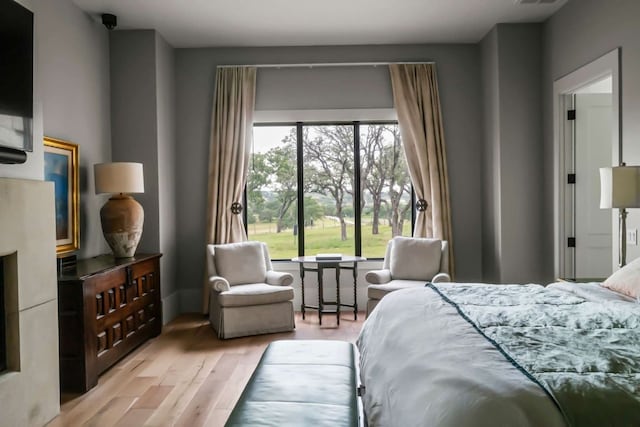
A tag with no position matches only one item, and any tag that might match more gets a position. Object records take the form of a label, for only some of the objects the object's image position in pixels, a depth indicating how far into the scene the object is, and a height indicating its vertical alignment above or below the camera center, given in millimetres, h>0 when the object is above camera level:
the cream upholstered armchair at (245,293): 4602 -754
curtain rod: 5562 +1595
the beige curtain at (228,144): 5555 +737
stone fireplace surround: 2656 -498
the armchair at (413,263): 4980 -541
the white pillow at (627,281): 2471 -379
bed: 1256 -455
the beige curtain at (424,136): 5531 +797
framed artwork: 3914 +211
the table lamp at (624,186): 3148 +125
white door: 4559 +205
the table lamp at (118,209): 4289 +33
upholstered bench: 1838 -741
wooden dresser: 3346 -739
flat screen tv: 2658 +751
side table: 5109 -641
